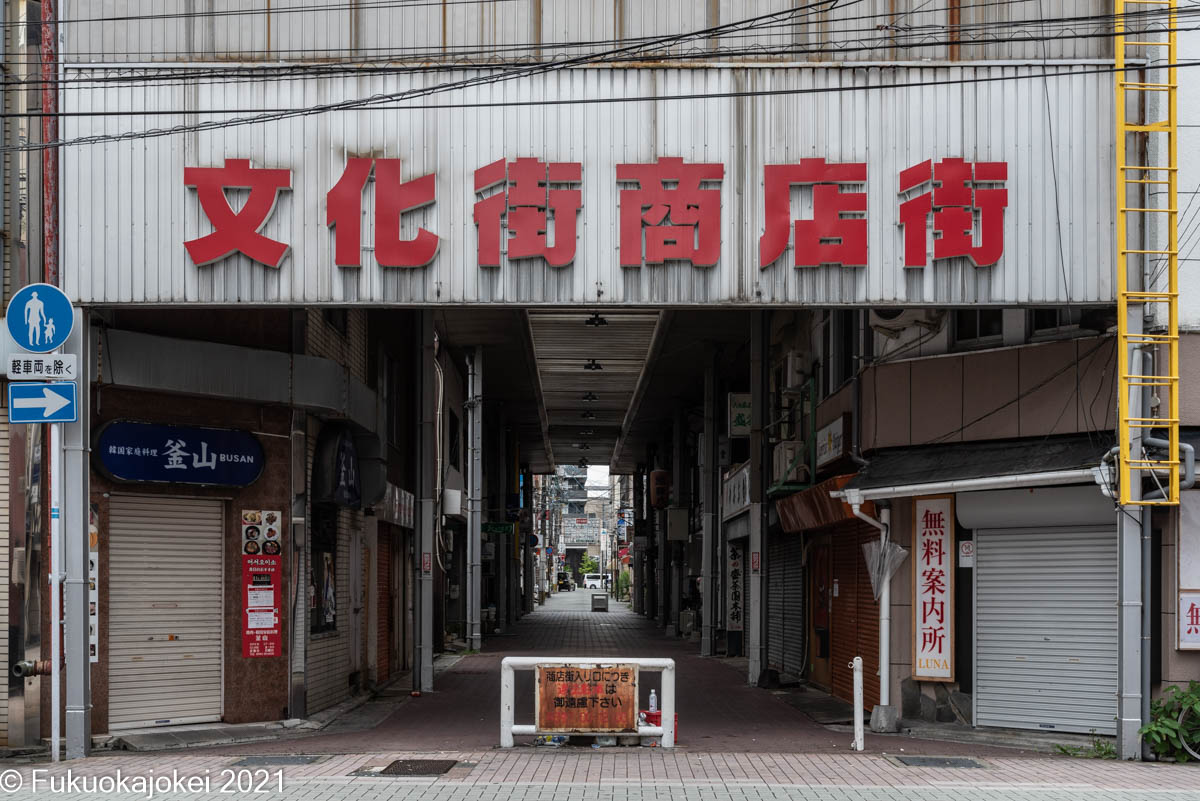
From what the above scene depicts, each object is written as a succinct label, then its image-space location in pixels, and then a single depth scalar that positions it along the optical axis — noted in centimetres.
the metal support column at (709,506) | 3234
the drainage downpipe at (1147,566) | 1347
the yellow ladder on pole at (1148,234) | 1354
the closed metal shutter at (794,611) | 2469
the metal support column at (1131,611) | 1356
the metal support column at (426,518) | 2256
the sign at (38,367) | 1333
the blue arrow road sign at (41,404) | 1327
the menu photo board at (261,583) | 1620
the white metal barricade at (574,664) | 1395
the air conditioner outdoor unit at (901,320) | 1677
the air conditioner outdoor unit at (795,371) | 2366
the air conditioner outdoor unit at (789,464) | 2246
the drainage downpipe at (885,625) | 1661
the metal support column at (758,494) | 2338
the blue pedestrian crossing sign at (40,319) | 1311
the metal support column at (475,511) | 3108
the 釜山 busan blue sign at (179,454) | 1470
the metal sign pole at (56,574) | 1318
